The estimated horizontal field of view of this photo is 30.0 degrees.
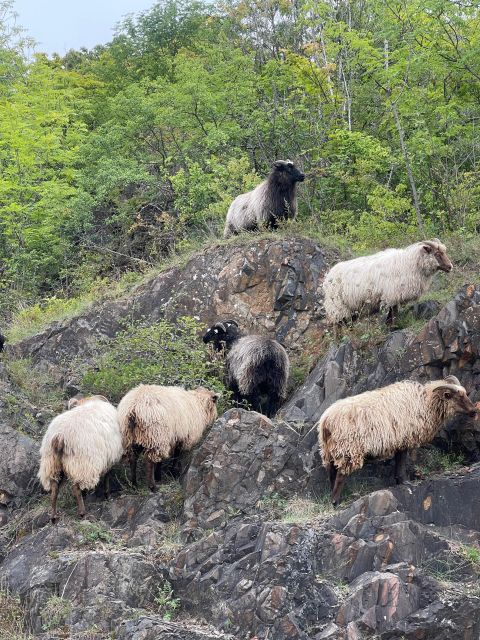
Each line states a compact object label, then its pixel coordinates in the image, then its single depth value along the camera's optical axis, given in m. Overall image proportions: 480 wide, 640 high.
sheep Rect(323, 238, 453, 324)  13.77
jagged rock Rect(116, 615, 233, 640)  9.48
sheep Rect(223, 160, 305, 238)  17.83
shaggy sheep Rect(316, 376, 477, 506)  11.04
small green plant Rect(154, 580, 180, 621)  10.22
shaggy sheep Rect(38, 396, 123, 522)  11.85
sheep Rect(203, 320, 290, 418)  14.46
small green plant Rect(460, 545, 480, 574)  9.59
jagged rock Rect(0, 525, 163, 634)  10.18
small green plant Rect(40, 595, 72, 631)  10.24
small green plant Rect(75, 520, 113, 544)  11.53
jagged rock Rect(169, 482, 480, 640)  9.12
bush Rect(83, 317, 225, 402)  14.19
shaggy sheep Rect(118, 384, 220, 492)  12.34
